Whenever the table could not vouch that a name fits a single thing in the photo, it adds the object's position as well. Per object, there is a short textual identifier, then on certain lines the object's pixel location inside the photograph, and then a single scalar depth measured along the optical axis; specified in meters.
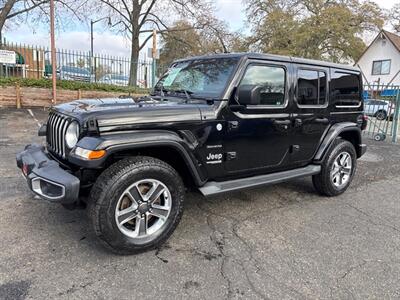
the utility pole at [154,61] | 12.77
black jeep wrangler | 2.74
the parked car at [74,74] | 13.07
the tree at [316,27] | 27.58
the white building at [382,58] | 31.95
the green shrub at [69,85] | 11.58
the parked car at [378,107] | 11.09
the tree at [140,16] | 19.61
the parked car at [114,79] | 13.83
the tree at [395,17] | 33.58
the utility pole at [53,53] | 10.92
